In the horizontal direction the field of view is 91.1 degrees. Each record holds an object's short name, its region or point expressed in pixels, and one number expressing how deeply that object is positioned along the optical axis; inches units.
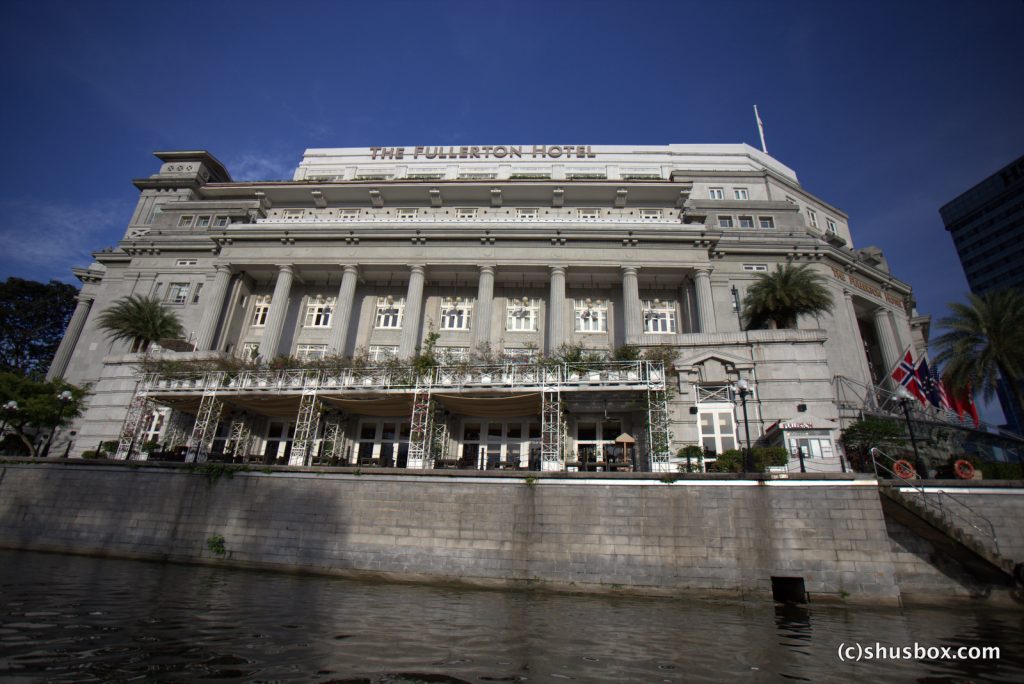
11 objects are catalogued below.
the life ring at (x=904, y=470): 684.4
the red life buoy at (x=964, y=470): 688.4
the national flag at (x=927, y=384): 981.8
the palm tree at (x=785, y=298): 1059.3
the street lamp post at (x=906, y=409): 674.8
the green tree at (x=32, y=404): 1149.7
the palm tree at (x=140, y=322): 1258.0
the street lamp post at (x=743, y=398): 683.4
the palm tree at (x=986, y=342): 1090.1
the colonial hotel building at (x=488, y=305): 926.4
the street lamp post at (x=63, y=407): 1018.5
